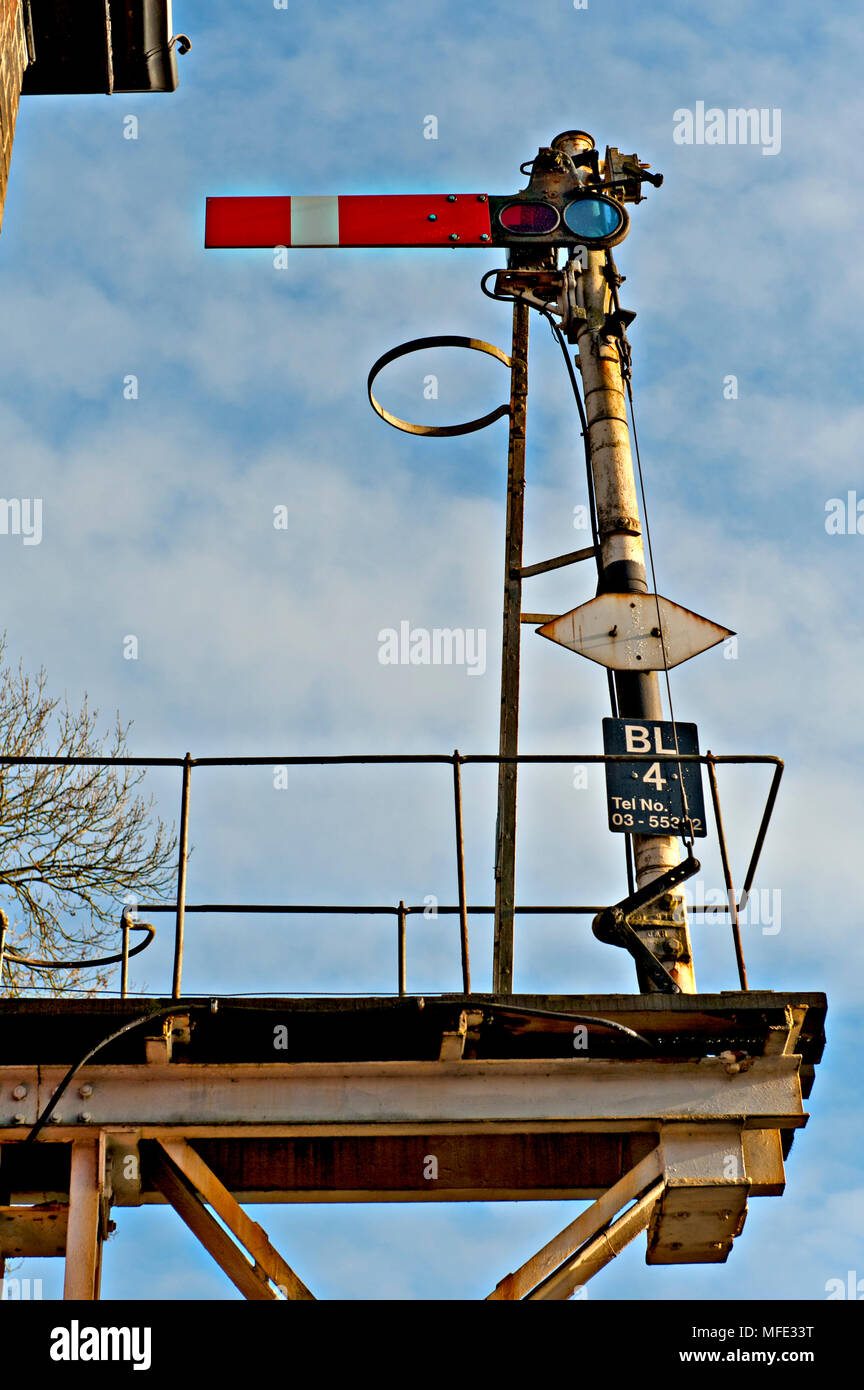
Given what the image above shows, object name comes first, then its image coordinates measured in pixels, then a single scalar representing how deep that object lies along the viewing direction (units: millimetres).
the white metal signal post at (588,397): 9211
